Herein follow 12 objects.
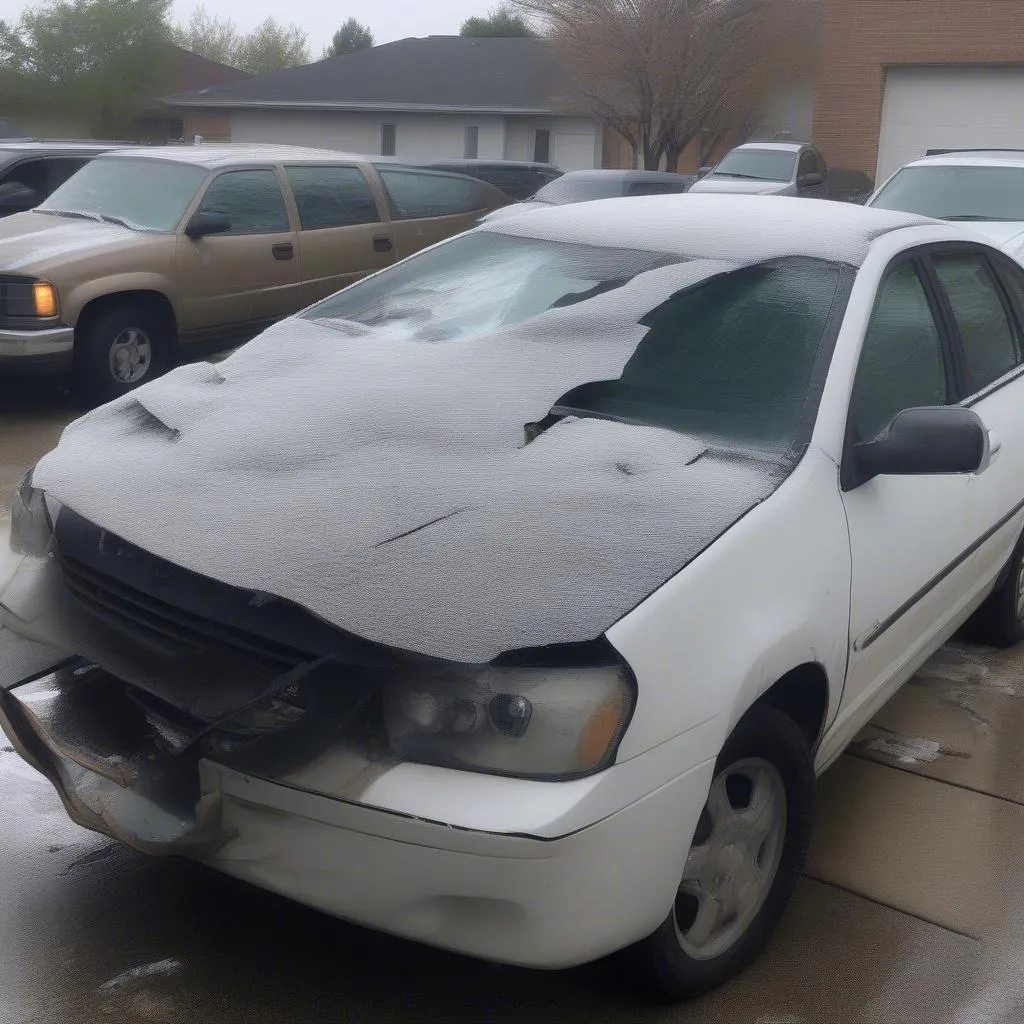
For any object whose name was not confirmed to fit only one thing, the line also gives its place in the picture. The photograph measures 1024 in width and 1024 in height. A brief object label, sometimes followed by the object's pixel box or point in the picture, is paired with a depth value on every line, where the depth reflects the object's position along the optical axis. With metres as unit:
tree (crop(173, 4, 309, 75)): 67.69
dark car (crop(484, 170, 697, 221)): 13.50
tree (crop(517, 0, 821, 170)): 27.78
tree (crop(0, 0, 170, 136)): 39.53
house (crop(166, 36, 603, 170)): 34.59
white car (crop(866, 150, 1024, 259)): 11.41
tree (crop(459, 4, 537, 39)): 60.12
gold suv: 7.65
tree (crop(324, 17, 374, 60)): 79.69
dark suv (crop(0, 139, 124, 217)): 10.05
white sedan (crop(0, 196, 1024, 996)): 2.32
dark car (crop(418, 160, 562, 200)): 15.80
